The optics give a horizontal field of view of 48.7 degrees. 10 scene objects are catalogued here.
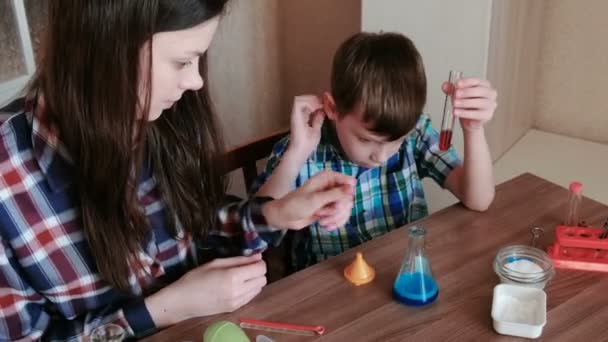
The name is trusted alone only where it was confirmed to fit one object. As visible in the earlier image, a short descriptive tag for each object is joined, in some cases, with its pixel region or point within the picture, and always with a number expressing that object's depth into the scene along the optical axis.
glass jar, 1.01
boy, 1.20
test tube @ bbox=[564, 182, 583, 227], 1.16
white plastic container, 0.91
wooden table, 0.93
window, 1.68
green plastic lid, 0.86
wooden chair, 1.36
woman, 0.86
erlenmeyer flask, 0.98
